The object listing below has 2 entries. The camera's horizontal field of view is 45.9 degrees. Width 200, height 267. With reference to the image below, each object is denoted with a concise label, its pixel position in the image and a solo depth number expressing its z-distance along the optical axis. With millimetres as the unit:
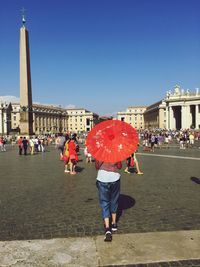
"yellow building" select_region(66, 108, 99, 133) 122701
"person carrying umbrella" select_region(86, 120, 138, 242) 3606
